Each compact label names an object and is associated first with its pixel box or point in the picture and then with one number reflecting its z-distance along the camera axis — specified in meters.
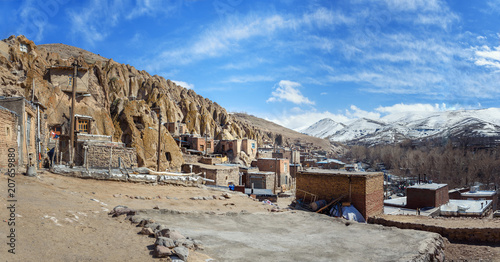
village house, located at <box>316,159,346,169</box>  73.79
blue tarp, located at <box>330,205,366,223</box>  16.98
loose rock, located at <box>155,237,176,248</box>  6.25
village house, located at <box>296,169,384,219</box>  17.50
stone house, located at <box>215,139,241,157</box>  65.44
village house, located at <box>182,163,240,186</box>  34.22
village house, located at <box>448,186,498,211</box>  37.84
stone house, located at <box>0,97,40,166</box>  16.38
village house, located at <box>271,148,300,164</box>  69.81
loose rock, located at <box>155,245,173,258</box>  5.86
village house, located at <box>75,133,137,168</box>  23.19
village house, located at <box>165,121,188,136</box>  64.05
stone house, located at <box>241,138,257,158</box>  67.25
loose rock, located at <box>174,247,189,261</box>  5.80
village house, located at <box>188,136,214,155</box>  60.47
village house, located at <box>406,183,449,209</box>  28.22
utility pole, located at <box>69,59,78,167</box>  19.35
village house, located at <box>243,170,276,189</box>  40.34
